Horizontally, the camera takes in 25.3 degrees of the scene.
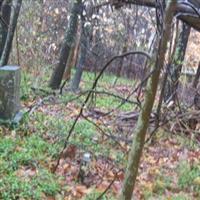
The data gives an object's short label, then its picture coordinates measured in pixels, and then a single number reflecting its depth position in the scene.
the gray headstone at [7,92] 7.69
